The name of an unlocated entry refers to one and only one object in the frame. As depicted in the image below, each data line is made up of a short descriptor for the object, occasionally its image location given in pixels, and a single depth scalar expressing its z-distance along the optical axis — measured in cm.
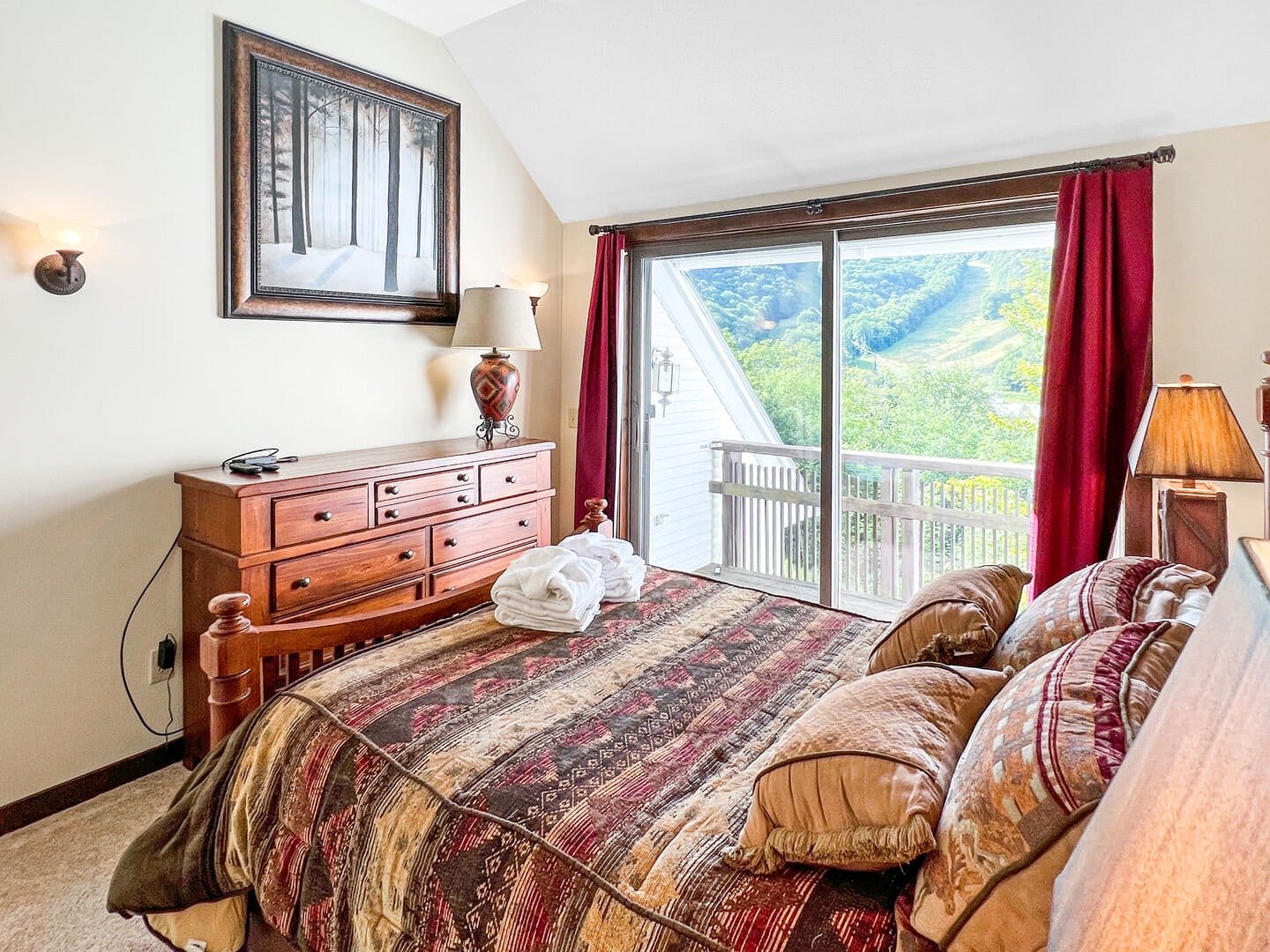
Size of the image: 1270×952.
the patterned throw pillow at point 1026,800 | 85
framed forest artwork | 285
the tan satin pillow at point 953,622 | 154
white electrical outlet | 275
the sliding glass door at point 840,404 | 325
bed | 109
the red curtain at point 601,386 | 397
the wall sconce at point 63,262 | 235
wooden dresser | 253
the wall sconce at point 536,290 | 400
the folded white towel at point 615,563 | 235
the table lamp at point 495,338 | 342
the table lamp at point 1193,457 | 202
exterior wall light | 414
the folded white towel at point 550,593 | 208
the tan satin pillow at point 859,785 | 101
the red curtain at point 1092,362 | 265
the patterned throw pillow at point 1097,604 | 147
